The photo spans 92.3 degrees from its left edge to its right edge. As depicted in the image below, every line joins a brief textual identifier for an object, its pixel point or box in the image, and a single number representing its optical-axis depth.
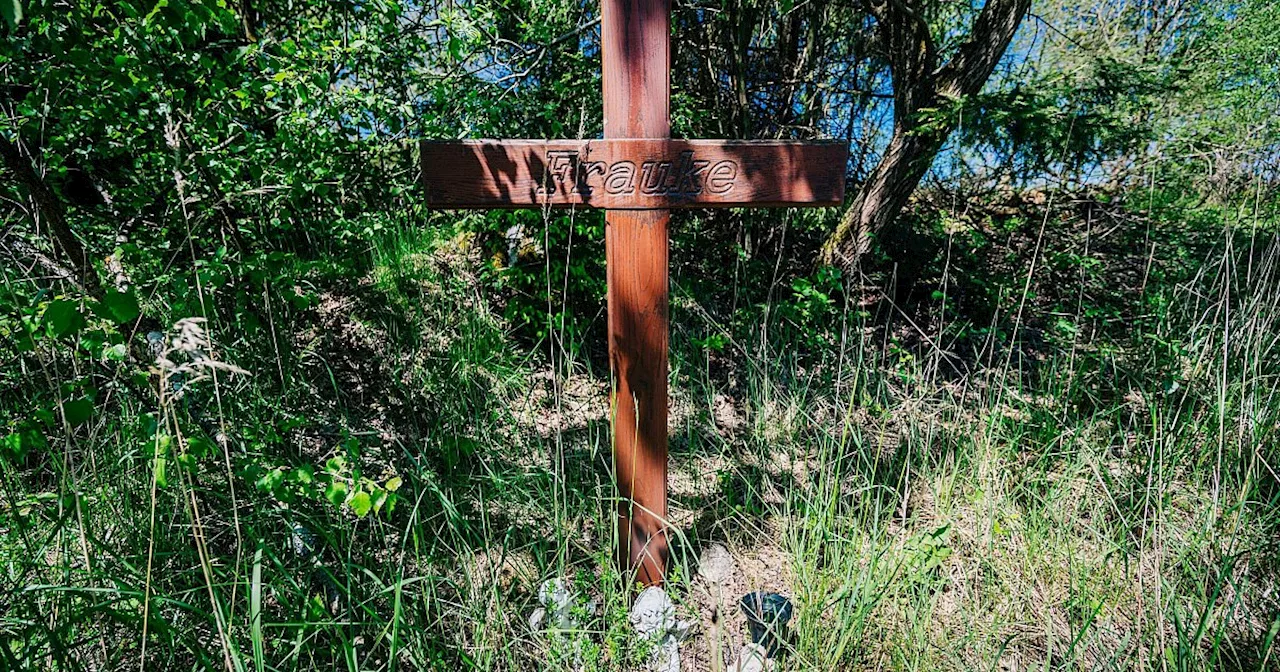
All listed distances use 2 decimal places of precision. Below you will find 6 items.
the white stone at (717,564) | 1.99
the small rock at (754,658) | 1.46
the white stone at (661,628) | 1.54
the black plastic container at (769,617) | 1.62
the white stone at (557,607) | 1.51
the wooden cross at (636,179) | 1.58
